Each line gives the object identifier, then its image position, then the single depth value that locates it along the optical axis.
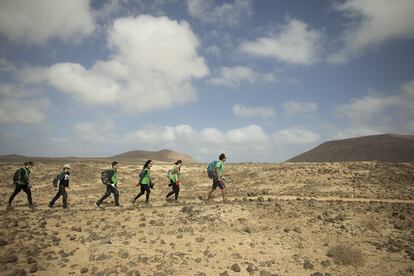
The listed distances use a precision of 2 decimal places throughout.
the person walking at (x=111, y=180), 13.03
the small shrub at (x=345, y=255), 8.47
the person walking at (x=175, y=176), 14.32
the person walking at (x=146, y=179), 13.83
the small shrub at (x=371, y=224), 10.11
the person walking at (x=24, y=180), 13.05
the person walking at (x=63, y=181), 12.98
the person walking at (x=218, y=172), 13.82
